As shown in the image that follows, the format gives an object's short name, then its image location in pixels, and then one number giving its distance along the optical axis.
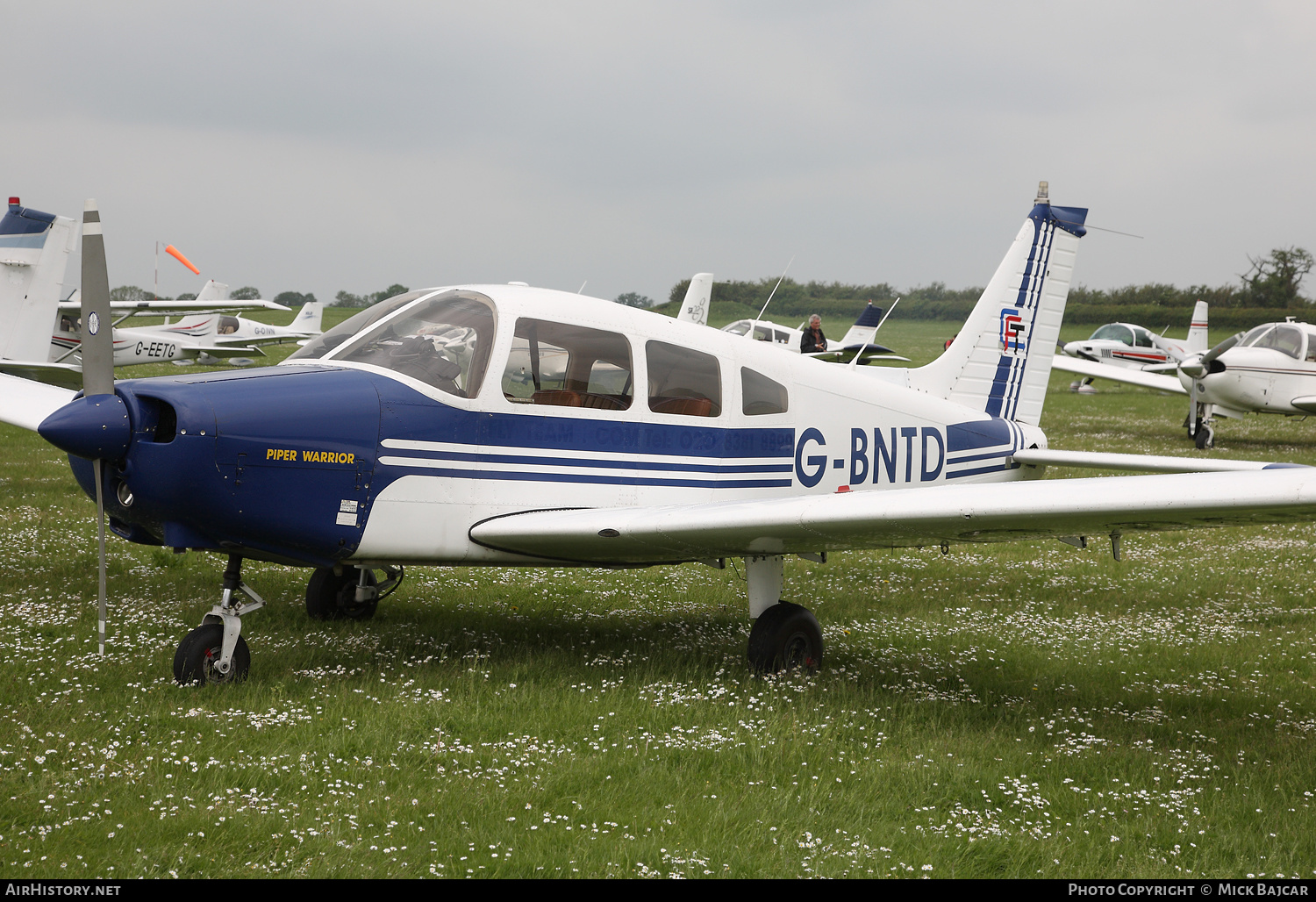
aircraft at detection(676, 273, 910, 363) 27.69
